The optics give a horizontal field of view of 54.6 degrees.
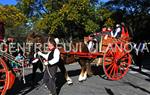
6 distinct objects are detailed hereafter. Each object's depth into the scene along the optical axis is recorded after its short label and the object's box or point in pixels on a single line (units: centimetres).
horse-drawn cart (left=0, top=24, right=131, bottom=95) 529
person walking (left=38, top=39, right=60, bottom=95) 403
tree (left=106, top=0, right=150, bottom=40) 1473
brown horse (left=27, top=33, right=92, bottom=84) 491
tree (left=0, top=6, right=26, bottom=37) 1930
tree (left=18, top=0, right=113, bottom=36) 1427
